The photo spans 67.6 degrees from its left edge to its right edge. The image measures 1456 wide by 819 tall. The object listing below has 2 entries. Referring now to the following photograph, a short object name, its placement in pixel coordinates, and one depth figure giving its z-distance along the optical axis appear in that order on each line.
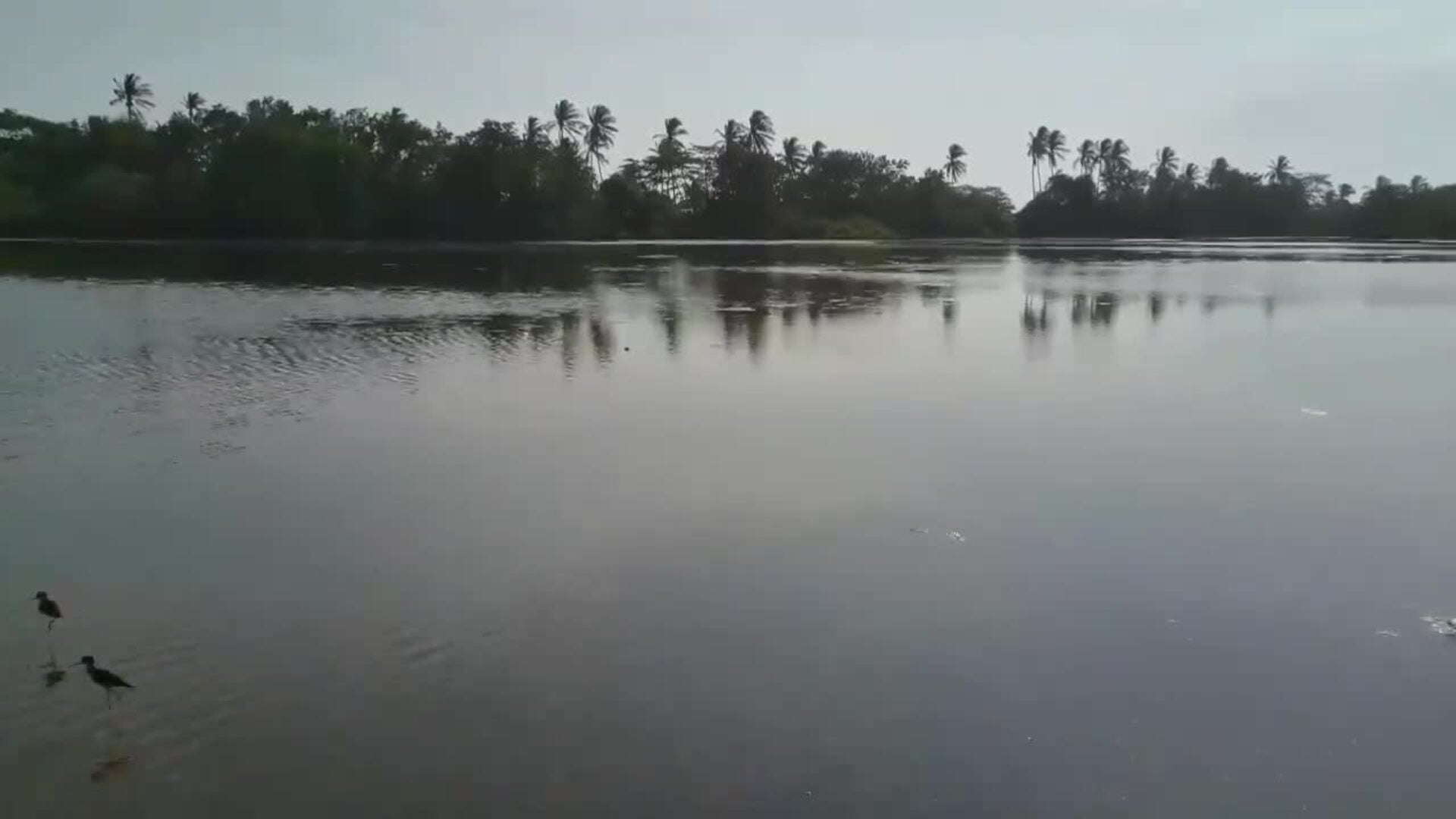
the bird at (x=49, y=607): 5.18
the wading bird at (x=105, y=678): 4.57
